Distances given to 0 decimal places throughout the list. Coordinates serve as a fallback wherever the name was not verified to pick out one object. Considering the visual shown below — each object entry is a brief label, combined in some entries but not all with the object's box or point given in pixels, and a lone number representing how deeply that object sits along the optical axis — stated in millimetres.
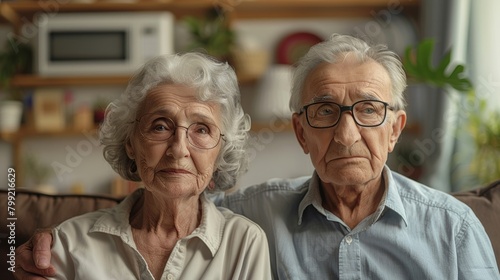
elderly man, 1579
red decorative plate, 3885
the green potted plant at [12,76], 3807
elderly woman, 1504
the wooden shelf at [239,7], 3750
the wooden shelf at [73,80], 3754
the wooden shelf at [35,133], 3775
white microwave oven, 3697
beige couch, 1720
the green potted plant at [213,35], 3694
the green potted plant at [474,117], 2793
